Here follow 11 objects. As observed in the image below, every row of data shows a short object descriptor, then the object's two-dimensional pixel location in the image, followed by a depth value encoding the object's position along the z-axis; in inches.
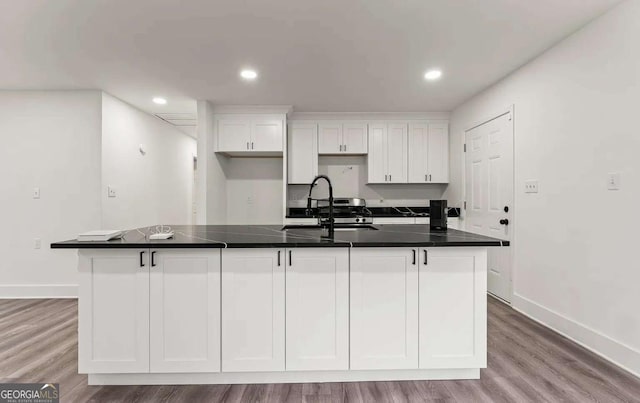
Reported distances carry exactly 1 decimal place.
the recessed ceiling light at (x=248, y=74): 131.6
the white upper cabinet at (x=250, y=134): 180.5
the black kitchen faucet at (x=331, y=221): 89.5
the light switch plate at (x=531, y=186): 120.0
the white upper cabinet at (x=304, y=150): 192.5
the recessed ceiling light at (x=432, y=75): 132.8
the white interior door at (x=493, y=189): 137.1
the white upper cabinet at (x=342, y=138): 193.6
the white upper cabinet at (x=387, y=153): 194.4
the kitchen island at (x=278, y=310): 76.6
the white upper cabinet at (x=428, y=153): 194.9
